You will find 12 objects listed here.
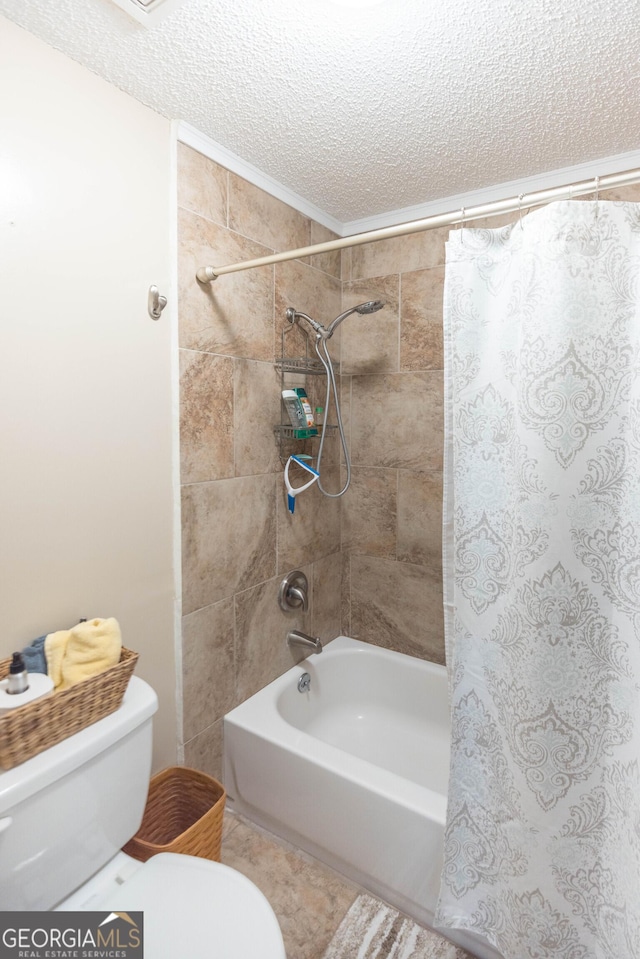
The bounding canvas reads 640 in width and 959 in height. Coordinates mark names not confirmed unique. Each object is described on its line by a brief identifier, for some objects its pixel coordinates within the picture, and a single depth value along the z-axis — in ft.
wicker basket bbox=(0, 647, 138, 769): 3.06
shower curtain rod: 2.99
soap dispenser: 3.28
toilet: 3.03
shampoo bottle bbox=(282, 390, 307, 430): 6.18
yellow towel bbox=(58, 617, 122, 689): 3.68
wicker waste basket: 4.58
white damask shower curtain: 3.34
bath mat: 4.44
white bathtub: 4.64
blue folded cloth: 3.63
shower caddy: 6.27
